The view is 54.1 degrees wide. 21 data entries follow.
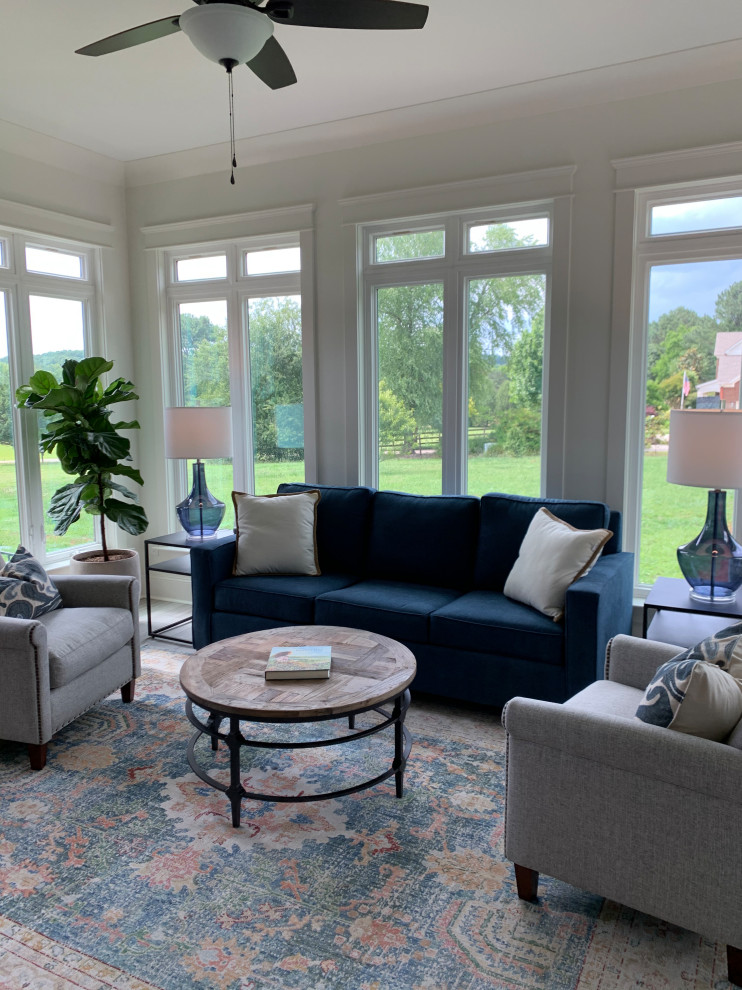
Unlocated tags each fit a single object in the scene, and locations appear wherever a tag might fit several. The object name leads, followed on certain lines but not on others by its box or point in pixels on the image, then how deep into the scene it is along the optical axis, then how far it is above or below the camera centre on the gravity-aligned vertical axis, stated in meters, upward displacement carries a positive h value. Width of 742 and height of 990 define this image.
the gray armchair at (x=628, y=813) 1.74 -1.03
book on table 2.57 -0.92
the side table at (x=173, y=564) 4.38 -0.96
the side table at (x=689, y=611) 2.90 -0.82
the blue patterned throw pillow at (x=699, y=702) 1.78 -0.73
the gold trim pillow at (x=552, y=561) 3.23 -0.70
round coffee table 2.35 -0.96
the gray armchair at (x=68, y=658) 2.86 -1.05
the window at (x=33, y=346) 4.52 +0.41
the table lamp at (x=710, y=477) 2.91 -0.28
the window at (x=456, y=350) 4.14 +0.34
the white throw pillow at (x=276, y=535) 4.07 -0.72
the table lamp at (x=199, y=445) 4.46 -0.22
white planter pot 4.42 -0.94
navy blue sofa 3.15 -0.94
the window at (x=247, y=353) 4.86 +0.39
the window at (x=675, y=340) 3.63 +0.34
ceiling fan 2.15 +1.21
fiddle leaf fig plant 4.40 -0.18
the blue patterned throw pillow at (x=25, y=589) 3.13 -0.79
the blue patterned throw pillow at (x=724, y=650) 1.92 -0.66
